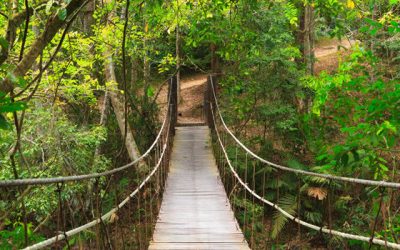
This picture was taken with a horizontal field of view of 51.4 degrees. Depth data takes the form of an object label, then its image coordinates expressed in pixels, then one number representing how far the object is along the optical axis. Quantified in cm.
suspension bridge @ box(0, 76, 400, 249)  365
